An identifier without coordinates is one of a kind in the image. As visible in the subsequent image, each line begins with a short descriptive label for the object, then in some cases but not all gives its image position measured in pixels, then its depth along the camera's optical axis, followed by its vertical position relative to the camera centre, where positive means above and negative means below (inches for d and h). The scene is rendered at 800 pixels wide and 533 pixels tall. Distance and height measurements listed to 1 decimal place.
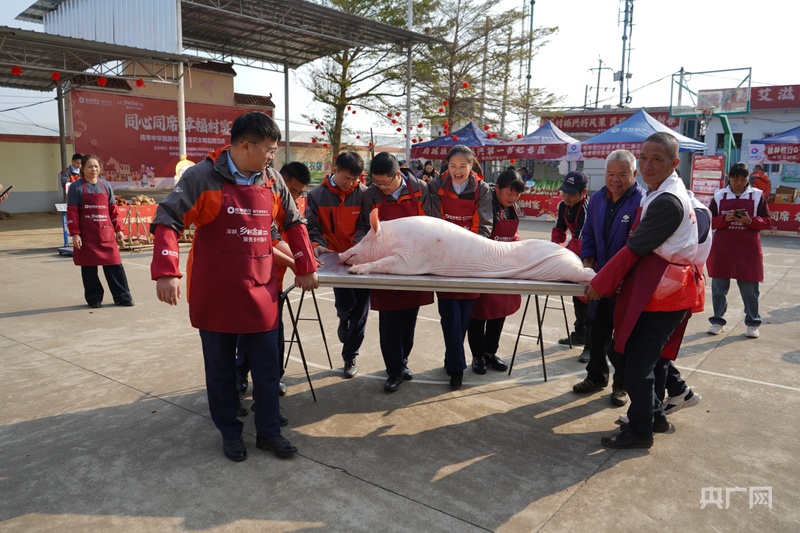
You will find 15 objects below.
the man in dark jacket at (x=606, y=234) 149.9 -8.3
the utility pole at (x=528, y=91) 822.5 +172.3
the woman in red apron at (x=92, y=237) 258.8 -18.9
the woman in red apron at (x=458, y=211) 162.4 -2.5
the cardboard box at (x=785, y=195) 615.5 +14.3
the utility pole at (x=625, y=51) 1239.9 +346.3
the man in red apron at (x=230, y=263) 114.3 -13.6
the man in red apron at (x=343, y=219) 167.8 -5.8
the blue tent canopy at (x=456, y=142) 667.4 +72.8
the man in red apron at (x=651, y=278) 117.8 -16.1
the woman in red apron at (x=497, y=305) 176.7 -32.7
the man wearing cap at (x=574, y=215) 192.9 -3.8
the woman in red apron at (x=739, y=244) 222.5 -15.2
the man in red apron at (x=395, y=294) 160.7 -27.0
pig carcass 148.2 -13.7
